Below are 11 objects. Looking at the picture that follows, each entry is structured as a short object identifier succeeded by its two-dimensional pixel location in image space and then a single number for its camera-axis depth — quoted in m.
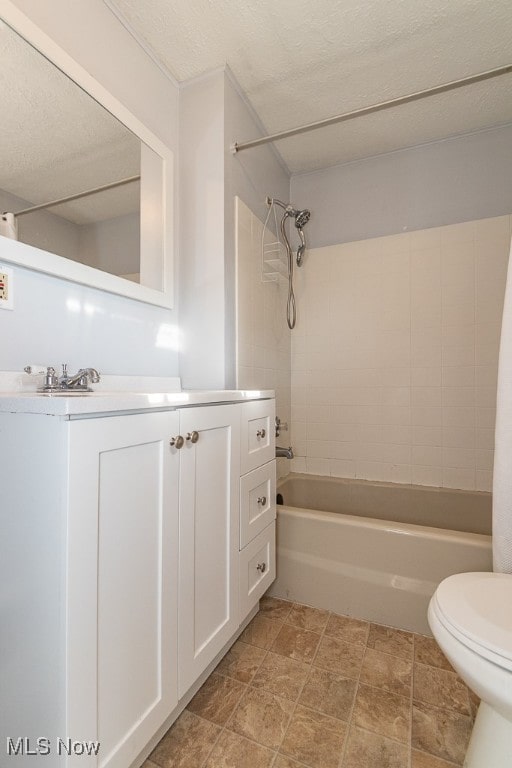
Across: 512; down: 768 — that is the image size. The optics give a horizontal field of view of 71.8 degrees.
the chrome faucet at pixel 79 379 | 1.00
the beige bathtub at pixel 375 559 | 1.41
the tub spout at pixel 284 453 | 1.94
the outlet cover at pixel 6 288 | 0.95
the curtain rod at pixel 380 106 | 1.22
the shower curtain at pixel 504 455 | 1.13
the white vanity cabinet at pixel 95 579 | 0.63
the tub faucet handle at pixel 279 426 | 2.01
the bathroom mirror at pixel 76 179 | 1.00
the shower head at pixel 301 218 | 2.25
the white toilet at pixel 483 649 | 0.72
